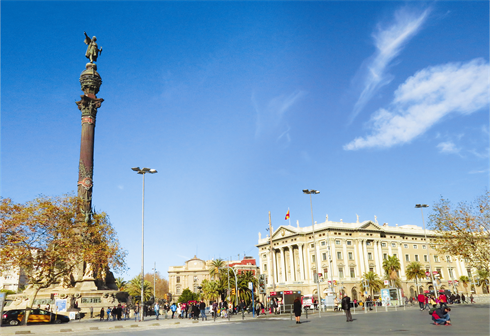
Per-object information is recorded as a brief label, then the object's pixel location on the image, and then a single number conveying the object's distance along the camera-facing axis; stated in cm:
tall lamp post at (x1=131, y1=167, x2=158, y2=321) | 3454
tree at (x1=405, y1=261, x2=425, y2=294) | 8525
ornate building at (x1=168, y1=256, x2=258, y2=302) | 14212
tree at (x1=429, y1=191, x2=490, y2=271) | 3316
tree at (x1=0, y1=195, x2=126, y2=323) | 3016
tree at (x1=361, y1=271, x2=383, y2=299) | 8394
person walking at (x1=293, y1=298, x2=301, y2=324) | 2318
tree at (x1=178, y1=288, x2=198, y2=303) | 11406
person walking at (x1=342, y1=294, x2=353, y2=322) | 2347
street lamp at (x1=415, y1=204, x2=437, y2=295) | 5652
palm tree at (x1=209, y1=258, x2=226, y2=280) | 10704
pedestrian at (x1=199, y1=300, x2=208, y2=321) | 3319
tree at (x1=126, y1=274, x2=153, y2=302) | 10393
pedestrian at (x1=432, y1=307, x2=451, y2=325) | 1822
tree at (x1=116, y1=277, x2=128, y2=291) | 10290
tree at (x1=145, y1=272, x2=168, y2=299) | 15610
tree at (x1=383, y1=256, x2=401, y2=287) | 8725
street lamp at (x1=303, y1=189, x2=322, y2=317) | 4452
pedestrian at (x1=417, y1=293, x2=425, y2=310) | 3678
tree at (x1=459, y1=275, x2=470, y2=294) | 9775
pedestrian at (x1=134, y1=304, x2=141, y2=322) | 4789
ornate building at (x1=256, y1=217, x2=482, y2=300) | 8956
